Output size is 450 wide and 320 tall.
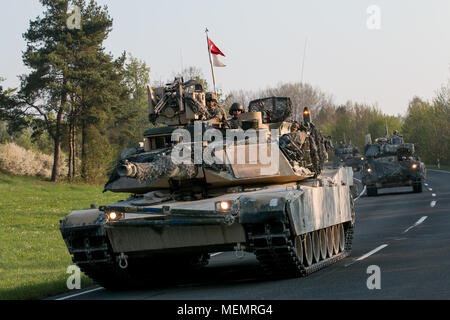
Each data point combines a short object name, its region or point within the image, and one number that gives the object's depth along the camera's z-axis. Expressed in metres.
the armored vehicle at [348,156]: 63.28
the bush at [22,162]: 60.03
